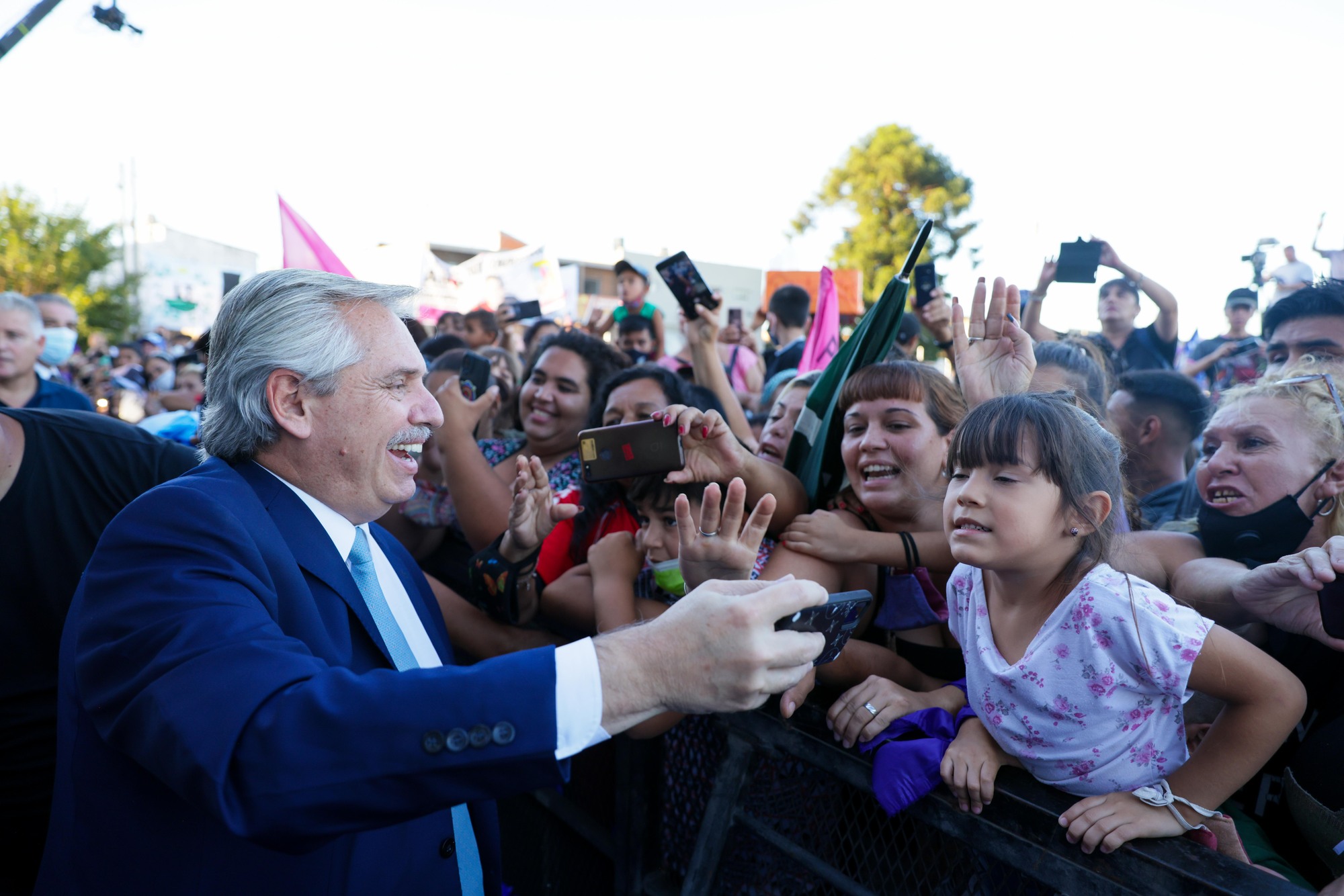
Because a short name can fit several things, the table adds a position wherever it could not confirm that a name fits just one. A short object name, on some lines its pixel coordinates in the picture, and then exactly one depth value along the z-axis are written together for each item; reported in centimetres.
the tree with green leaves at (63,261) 3133
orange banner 873
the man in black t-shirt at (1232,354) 543
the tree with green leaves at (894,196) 2862
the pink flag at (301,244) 620
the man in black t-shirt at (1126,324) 480
